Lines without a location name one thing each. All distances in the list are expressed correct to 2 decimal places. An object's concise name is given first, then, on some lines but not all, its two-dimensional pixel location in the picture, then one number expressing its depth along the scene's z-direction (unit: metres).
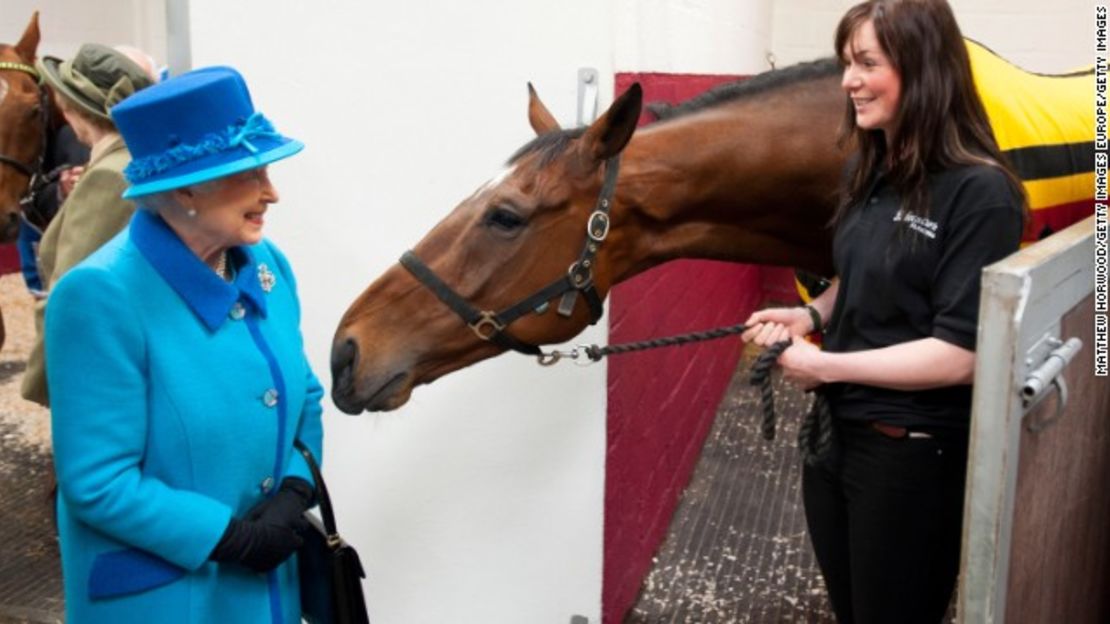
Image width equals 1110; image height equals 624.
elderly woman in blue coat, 1.26
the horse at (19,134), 3.46
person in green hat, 2.20
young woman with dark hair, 1.33
